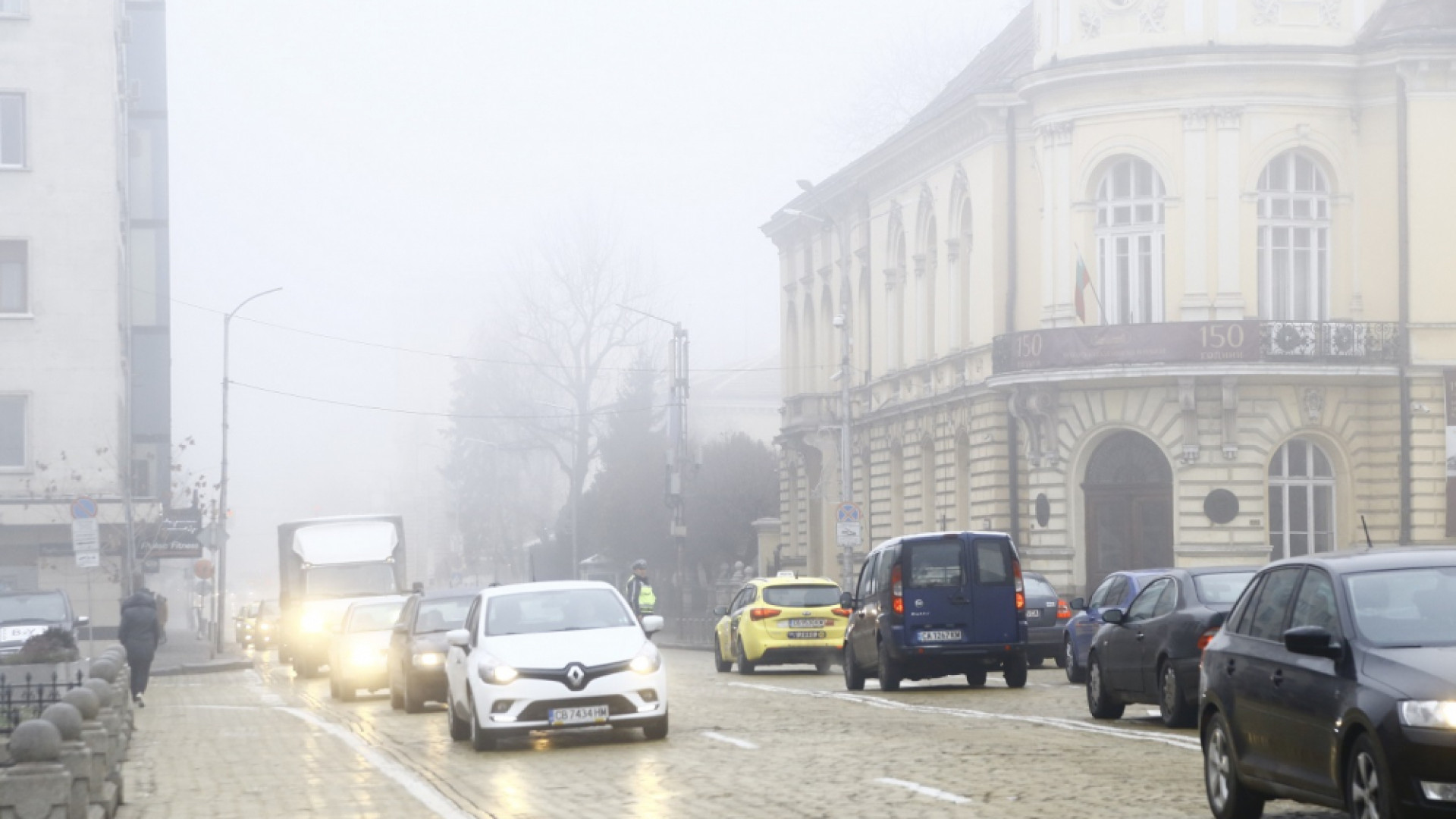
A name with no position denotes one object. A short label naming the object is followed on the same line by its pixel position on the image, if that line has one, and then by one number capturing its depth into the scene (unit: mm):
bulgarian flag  44531
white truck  47094
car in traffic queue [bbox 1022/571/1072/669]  33844
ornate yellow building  44031
